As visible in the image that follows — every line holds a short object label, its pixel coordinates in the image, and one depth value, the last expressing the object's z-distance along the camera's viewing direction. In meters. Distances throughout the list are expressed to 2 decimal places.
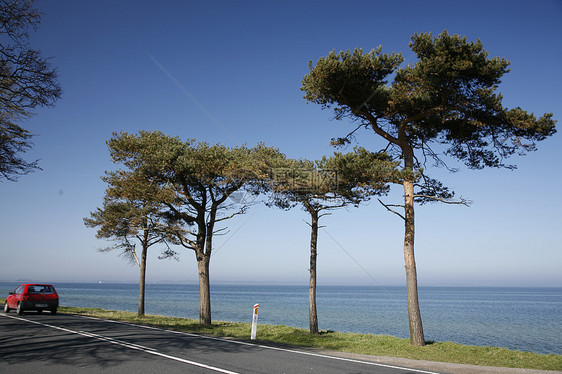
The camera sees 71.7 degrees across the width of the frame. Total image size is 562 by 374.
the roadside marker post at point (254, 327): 13.56
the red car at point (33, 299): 19.28
